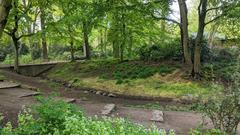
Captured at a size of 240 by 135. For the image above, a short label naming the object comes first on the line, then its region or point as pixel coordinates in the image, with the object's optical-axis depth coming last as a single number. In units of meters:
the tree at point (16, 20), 7.85
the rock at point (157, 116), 3.83
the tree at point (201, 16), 6.61
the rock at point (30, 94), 4.59
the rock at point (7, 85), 4.97
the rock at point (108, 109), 4.05
